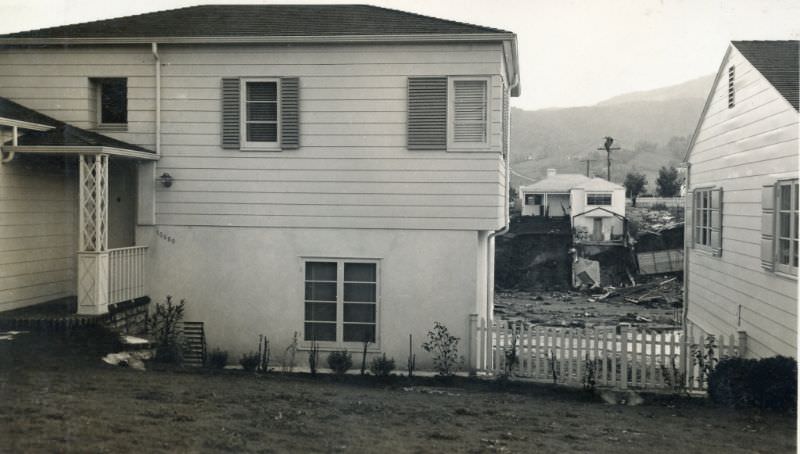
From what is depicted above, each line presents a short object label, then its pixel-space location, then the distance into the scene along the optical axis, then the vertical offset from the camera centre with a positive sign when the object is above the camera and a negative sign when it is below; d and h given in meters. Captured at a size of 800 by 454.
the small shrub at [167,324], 11.01 -1.91
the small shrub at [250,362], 11.15 -2.52
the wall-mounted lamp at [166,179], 11.39 +0.73
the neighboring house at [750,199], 8.77 +0.45
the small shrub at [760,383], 8.20 -2.11
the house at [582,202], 38.84 +1.57
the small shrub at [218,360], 11.25 -2.50
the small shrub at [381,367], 10.99 -2.54
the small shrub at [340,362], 11.05 -2.47
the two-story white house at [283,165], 10.95 +0.99
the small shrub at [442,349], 10.97 -2.22
